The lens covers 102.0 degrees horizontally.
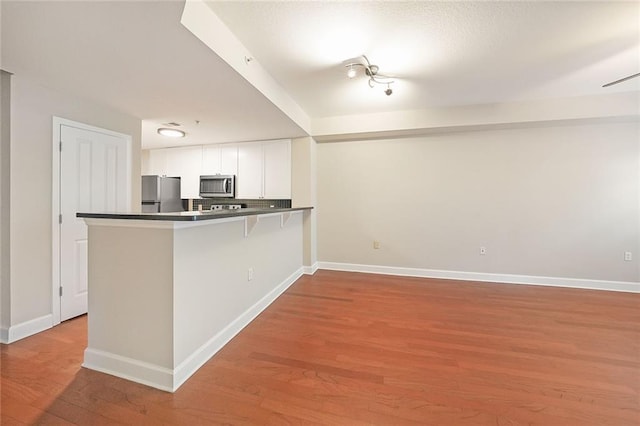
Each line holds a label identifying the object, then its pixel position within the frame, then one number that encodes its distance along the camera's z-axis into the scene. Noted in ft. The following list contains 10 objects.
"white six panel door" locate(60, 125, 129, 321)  8.44
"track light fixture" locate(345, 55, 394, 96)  8.11
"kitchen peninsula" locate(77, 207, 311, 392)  5.48
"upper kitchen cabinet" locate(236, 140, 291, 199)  14.32
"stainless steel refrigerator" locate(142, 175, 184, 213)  14.90
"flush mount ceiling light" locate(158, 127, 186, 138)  12.32
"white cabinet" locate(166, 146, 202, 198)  15.84
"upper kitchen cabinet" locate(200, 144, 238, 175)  15.15
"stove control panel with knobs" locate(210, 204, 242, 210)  15.65
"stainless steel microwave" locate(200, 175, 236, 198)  14.93
